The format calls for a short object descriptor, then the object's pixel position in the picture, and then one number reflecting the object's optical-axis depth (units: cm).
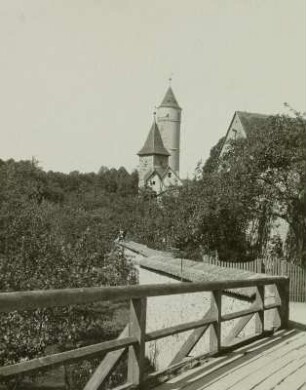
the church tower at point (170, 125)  9769
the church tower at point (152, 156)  8562
